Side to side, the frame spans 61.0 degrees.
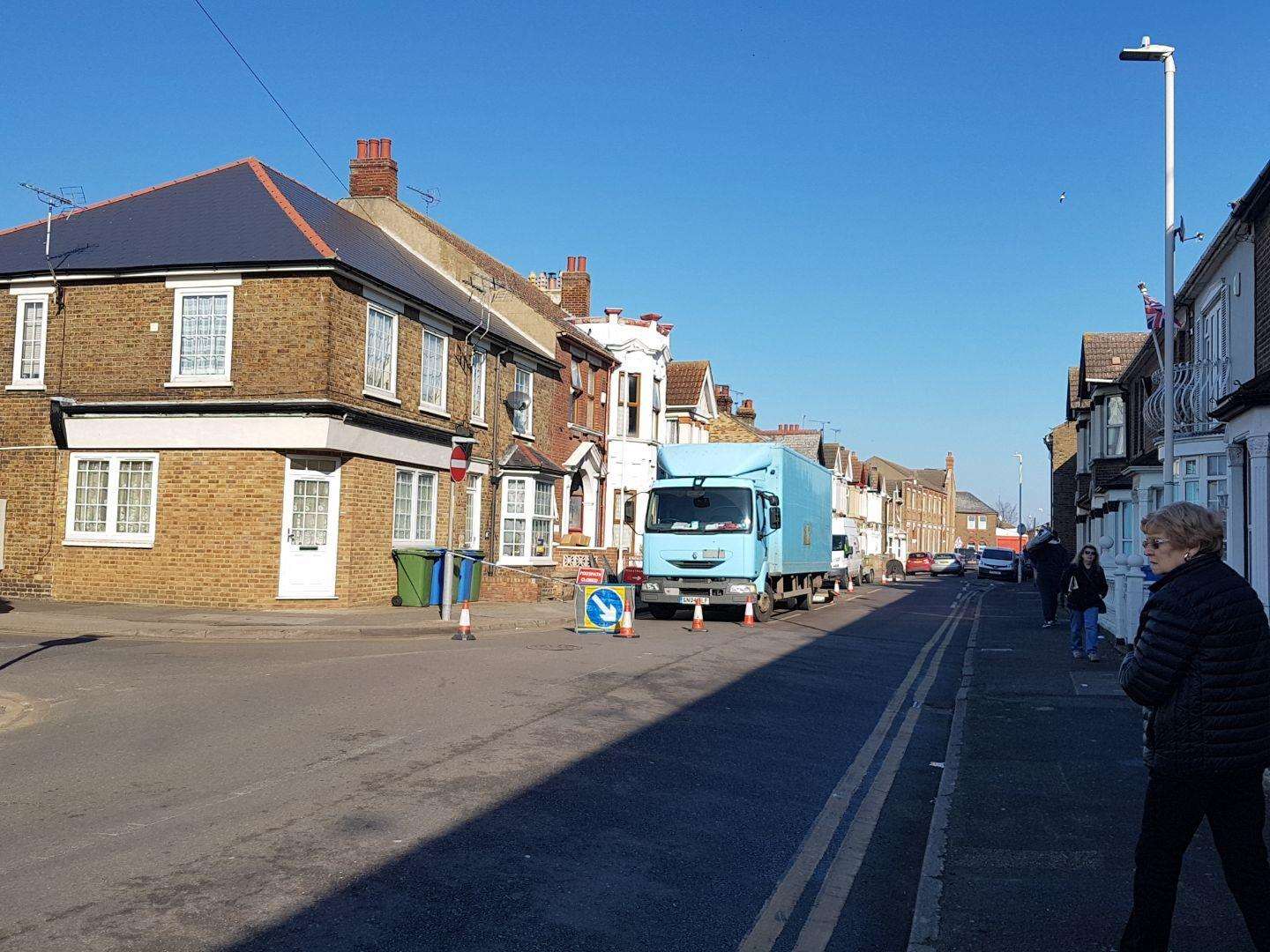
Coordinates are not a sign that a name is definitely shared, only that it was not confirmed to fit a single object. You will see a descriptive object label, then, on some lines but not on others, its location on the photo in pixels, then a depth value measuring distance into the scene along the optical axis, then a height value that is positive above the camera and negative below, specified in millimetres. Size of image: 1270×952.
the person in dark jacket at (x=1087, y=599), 14961 -684
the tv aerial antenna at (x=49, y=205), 21031 +6280
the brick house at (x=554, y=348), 29094 +5504
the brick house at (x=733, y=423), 55688 +6222
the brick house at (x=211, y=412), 19031 +2057
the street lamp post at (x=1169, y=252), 16766 +4748
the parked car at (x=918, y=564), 69812 -1212
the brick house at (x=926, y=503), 108062 +4652
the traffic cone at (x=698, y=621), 18891 -1434
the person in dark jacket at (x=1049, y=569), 21766 -391
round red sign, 18578 +1164
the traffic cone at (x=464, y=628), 16203 -1434
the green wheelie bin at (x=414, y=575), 20859 -850
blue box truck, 21047 +238
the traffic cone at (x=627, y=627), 17172 -1428
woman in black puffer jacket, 3941 -644
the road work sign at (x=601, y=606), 17391 -1131
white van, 36406 -396
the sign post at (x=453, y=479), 17844 +904
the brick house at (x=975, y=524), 145125 +3038
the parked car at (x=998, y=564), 56762 -892
